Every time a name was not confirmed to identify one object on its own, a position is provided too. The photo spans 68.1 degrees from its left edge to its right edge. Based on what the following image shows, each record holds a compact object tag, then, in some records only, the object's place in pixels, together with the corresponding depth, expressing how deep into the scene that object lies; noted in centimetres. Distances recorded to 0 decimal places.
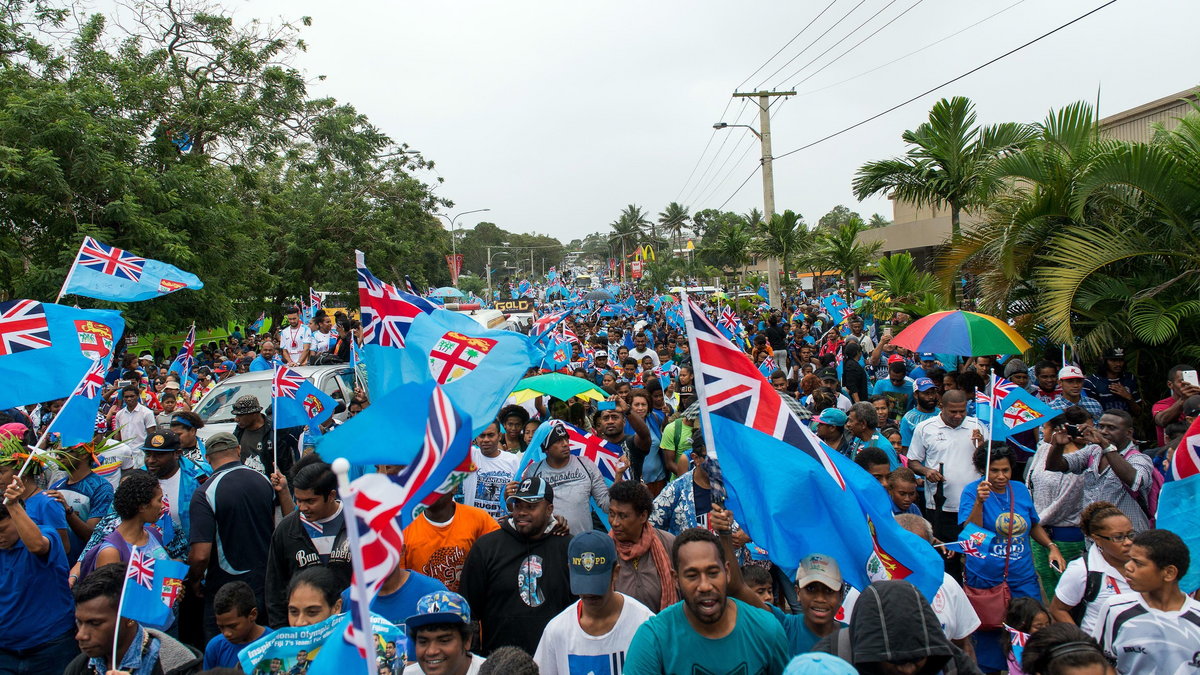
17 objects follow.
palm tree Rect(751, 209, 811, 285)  2778
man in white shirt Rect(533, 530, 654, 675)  366
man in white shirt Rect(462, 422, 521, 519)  620
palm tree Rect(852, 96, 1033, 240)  1348
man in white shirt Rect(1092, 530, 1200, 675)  356
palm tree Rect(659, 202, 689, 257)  10912
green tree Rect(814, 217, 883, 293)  2422
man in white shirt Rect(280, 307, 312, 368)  1377
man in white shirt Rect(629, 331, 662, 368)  1395
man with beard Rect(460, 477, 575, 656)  431
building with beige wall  1674
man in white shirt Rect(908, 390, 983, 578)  666
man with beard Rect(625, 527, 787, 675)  326
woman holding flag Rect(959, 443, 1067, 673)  514
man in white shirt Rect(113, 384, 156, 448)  958
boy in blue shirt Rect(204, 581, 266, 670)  388
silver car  989
